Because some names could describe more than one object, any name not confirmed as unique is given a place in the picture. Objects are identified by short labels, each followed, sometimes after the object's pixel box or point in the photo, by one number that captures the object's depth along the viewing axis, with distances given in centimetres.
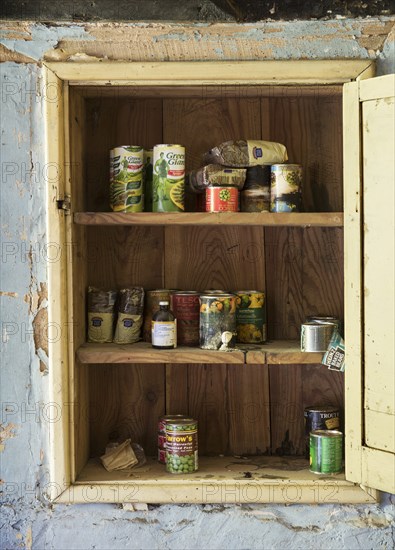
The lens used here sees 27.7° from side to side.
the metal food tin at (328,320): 224
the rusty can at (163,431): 229
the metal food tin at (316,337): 216
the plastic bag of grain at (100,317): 231
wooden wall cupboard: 242
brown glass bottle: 220
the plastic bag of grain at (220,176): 221
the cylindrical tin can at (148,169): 233
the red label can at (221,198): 217
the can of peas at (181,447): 221
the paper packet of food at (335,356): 213
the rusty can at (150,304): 232
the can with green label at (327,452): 218
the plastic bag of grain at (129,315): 232
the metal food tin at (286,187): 220
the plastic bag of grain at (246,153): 223
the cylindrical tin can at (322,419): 230
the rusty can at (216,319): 220
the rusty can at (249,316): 231
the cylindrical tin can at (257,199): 225
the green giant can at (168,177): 220
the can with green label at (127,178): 223
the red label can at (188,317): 229
